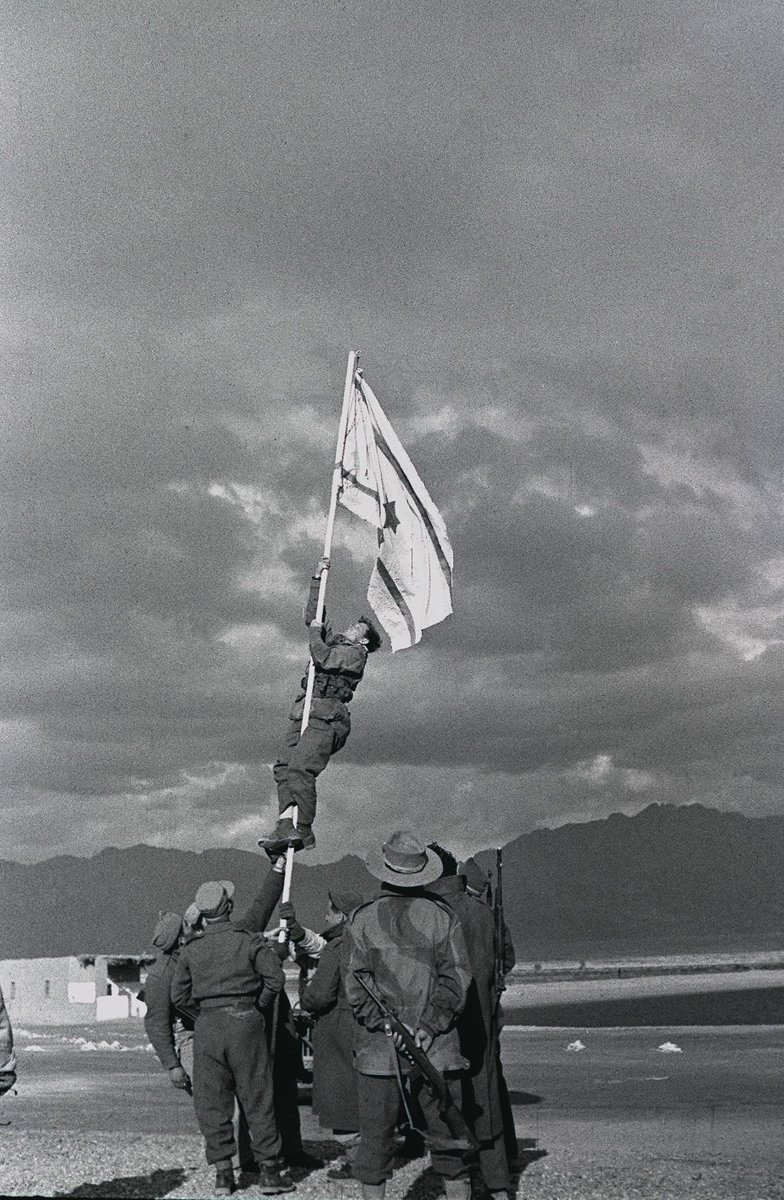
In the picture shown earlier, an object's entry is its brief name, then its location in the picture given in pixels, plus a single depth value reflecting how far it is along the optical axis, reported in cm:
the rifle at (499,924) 1023
